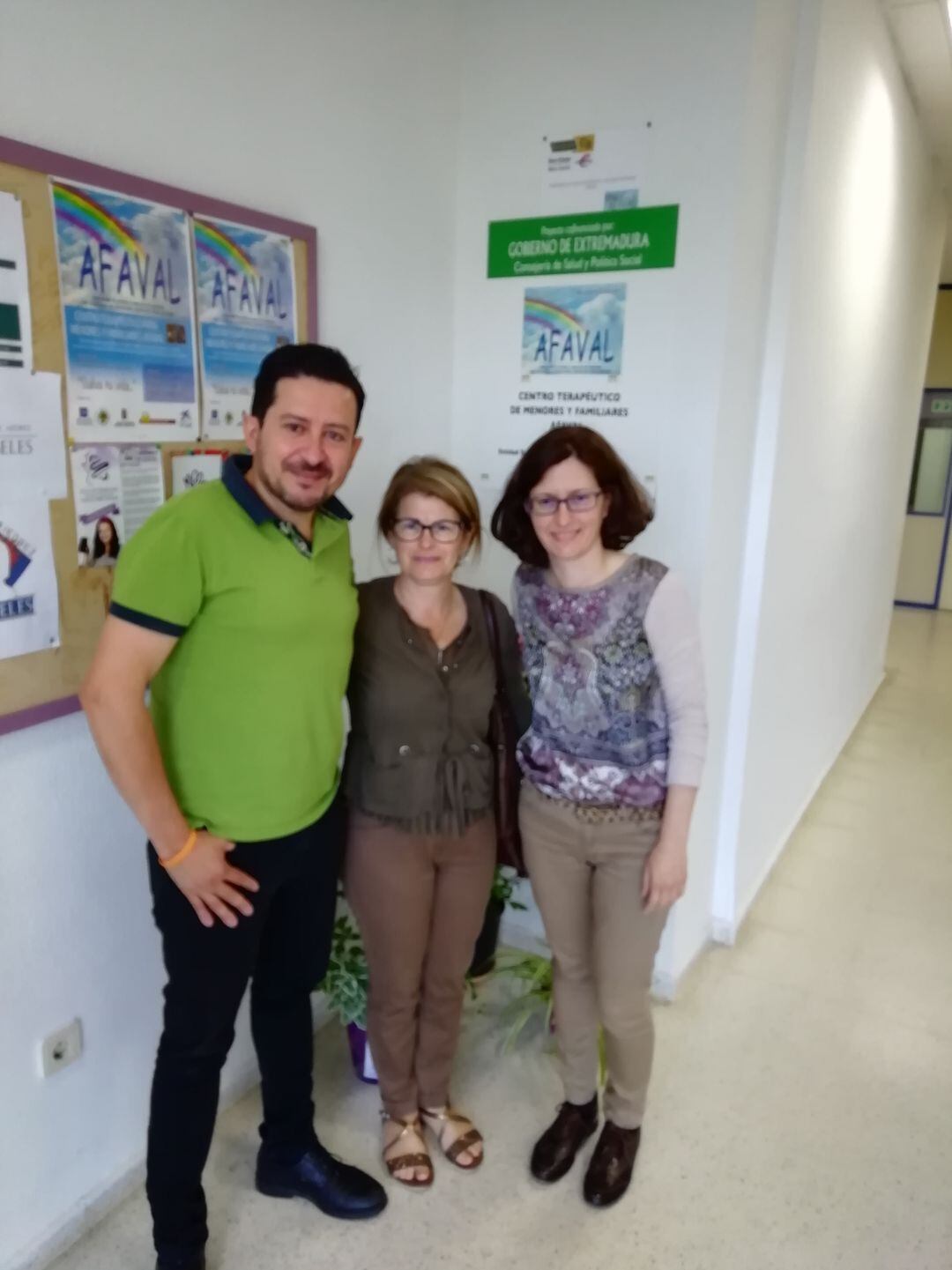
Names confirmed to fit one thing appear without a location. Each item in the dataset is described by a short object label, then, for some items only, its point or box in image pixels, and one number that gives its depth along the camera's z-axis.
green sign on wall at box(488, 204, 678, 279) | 2.11
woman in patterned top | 1.56
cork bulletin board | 1.31
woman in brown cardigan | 1.56
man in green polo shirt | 1.25
